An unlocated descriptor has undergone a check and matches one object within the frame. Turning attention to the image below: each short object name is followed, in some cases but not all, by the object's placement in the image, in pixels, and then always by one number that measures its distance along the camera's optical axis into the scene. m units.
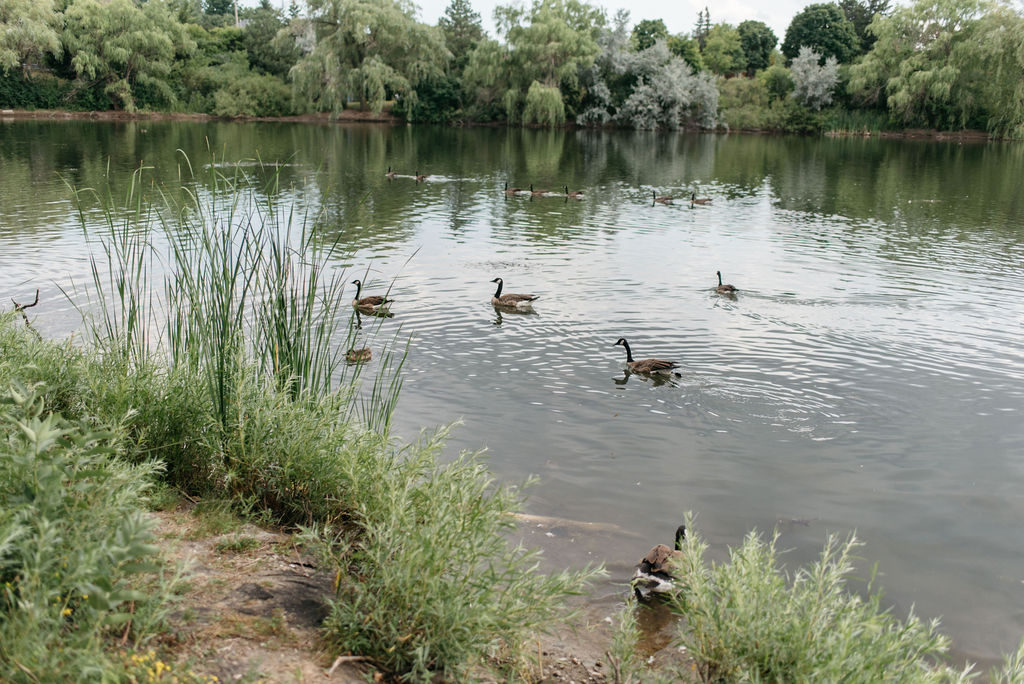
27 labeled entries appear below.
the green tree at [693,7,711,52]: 112.59
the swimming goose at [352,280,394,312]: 11.85
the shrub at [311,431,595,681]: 3.46
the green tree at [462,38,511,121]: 59.09
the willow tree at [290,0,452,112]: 55.22
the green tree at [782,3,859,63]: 75.44
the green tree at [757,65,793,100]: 67.81
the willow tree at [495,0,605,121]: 57.41
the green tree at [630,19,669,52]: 72.50
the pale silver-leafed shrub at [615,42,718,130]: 62.22
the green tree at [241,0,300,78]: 68.56
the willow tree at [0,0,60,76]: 51.72
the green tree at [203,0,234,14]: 111.06
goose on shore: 5.38
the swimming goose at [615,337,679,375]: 9.63
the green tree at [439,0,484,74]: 70.38
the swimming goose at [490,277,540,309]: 12.70
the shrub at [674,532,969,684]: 3.36
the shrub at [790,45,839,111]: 63.19
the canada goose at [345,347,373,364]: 9.19
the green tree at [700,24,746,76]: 80.75
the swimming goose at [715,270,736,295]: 14.00
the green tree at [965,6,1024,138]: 50.00
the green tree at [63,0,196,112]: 54.78
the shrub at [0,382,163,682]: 2.66
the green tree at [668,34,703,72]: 70.38
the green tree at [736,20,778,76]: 85.50
